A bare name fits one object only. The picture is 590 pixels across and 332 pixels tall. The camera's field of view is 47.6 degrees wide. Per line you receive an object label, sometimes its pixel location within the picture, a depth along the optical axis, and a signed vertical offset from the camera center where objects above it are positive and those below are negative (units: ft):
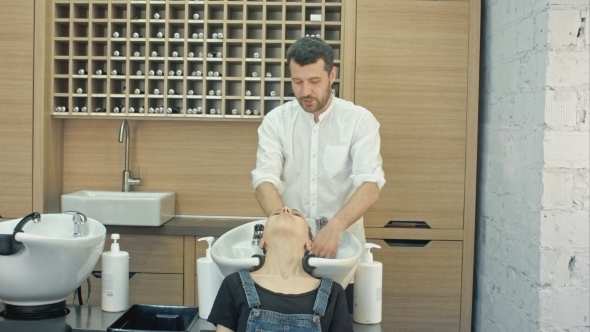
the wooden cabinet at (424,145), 10.98 -0.12
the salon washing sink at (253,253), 6.15 -1.19
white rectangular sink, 10.87 -1.26
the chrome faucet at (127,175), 12.00 -0.78
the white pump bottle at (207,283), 6.85 -1.54
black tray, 6.94 -1.92
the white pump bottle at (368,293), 6.75 -1.58
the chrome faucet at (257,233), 7.06 -1.04
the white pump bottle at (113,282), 7.01 -1.59
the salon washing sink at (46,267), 6.39 -1.35
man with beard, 8.14 -0.18
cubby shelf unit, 11.33 +1.41
